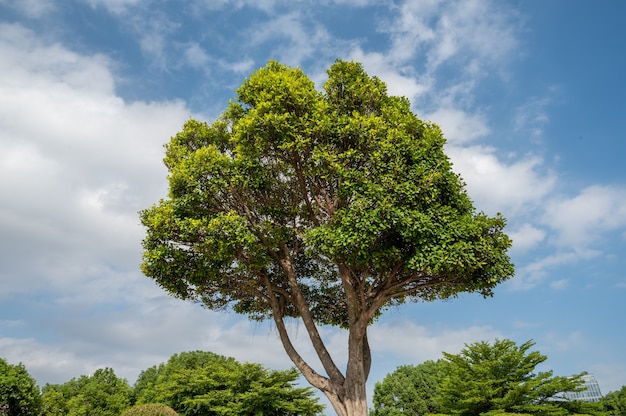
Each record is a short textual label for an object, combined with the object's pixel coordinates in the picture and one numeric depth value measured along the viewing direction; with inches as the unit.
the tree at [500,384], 836.6
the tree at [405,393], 1419.8
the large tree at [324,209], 485.4
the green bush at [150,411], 733.9
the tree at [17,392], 837.2
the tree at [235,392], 1243.8
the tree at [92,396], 1534.3
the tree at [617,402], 1407.5
